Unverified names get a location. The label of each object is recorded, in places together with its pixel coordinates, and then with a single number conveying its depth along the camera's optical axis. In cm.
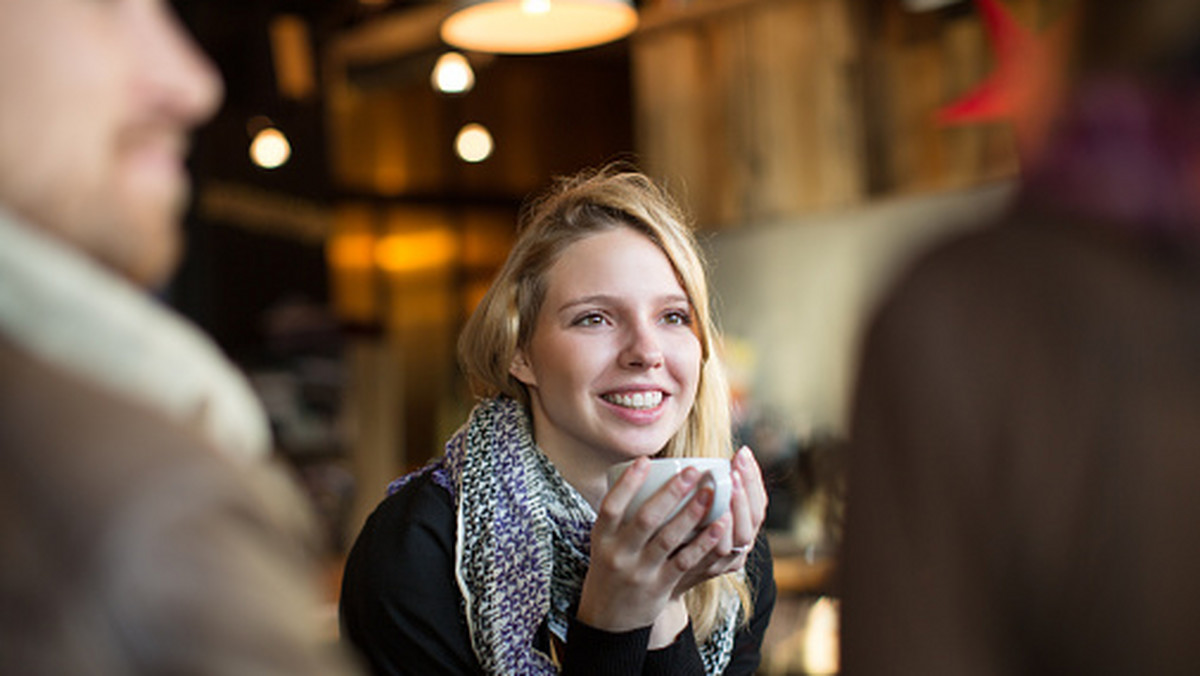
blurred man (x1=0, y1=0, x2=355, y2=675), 54
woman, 164
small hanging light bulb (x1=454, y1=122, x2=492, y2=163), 756
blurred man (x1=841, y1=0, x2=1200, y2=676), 71
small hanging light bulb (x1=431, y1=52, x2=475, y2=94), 607
